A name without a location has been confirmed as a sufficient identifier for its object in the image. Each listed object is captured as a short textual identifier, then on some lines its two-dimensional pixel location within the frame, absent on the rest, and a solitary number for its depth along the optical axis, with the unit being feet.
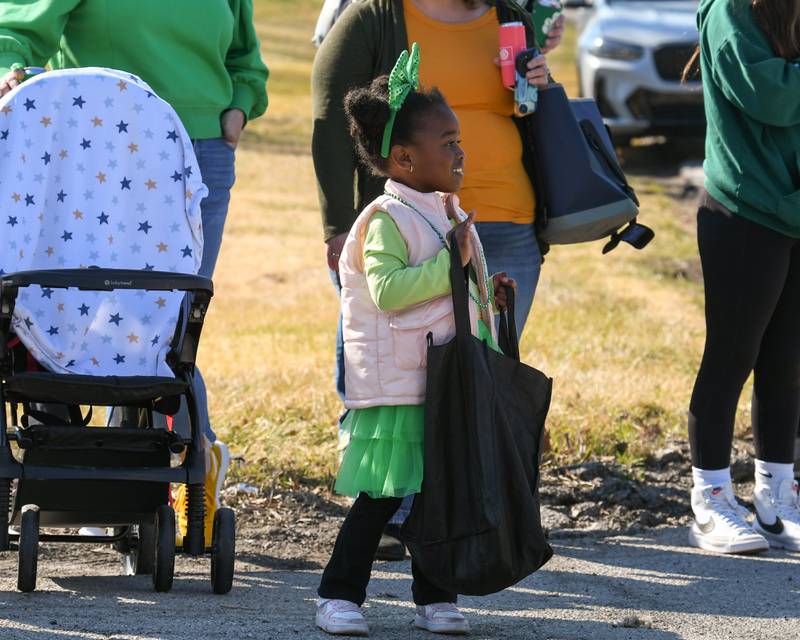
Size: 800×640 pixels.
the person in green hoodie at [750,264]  29.96
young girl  23.63
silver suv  84.33
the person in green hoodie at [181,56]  30.04
